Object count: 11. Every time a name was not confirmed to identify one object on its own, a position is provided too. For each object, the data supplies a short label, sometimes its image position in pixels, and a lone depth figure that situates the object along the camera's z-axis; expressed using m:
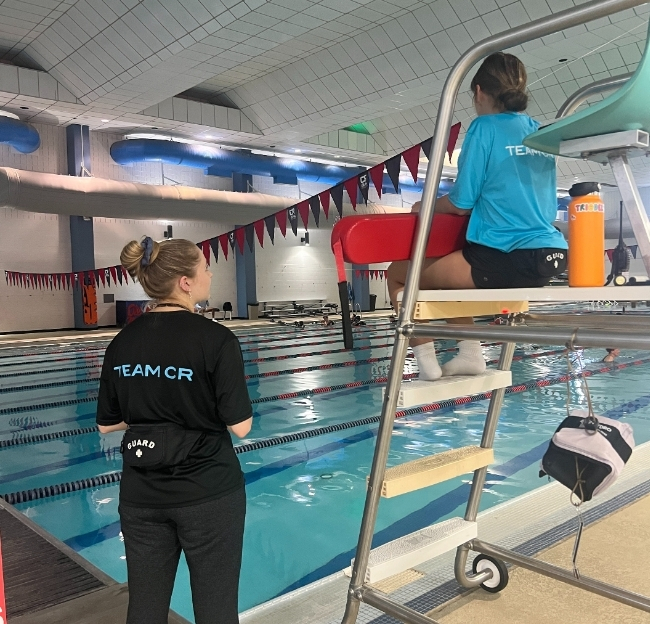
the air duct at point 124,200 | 12.23
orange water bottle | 1.39
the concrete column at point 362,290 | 20.23
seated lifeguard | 1.68
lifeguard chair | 1.24
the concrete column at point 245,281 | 18.69
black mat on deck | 2.09
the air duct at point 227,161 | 14.68
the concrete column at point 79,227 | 14.75
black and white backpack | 1.60
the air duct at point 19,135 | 12.14
